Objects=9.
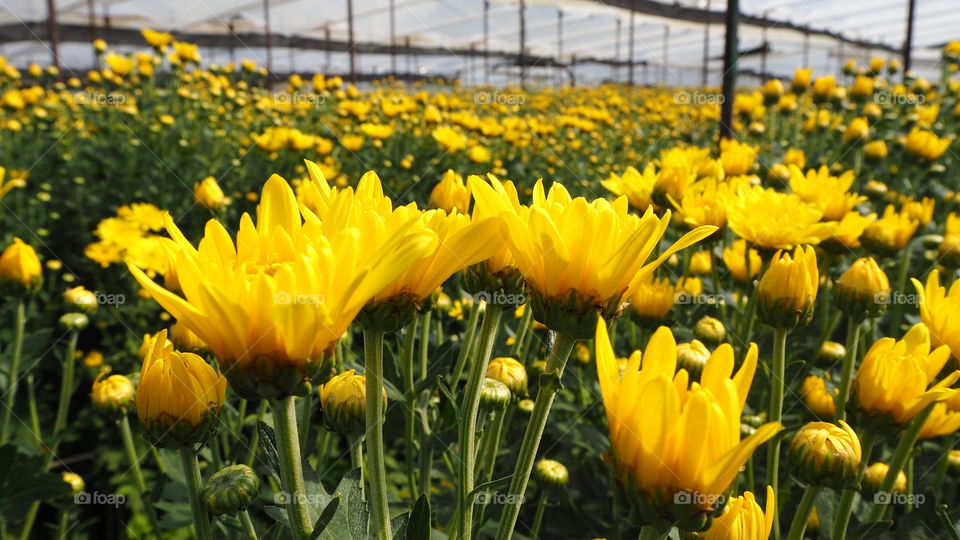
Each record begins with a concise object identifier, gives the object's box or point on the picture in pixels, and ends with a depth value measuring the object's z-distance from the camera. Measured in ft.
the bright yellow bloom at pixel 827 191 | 1.81
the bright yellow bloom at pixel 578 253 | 0.90
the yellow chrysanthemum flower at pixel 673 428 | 0.82
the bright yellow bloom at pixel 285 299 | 0.82
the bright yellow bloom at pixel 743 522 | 0.95
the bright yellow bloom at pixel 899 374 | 1.09
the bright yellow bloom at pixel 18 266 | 1.63
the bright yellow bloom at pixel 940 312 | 1.19
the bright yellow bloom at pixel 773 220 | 1.53
